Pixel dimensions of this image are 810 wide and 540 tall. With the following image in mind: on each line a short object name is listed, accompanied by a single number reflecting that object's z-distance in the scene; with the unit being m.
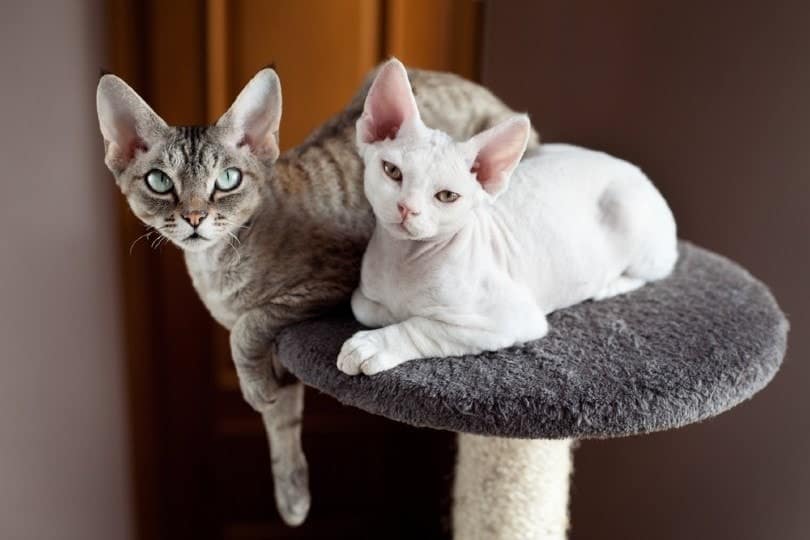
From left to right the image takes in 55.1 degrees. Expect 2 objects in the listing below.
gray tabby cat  0.91
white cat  0.84
